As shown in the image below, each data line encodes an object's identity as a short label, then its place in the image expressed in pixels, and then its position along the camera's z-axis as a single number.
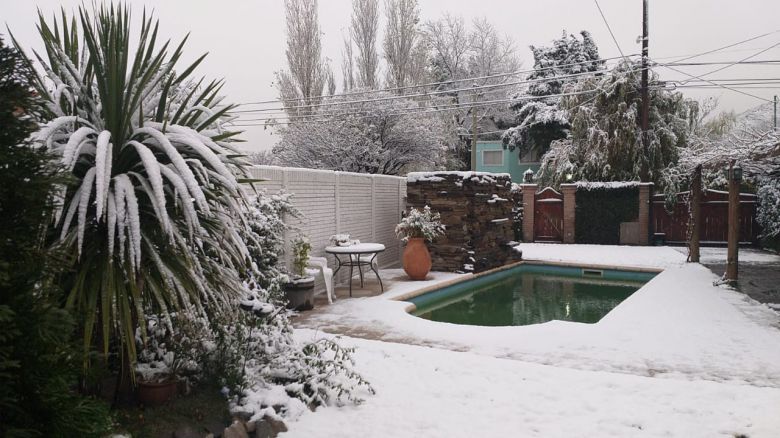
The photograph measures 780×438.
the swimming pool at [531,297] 7.29
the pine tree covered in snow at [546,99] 22.78
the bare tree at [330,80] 20.97
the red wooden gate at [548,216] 15.01
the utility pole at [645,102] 15.25
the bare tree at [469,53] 26.25
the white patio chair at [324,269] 6.61
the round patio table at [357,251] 6.98
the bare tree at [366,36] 20.91
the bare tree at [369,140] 16.84
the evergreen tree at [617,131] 15.79
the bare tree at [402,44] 20.58
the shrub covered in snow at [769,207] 11.20
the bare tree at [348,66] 21.64
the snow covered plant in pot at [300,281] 6.11
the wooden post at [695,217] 9.71
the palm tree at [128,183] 2.13
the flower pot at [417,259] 8.32
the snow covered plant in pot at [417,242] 8.34
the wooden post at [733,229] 7.49
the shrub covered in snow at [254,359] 2.85
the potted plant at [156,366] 2.62
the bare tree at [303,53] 20.06
